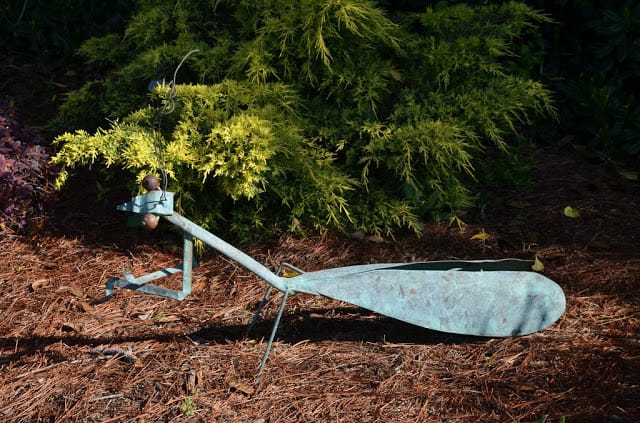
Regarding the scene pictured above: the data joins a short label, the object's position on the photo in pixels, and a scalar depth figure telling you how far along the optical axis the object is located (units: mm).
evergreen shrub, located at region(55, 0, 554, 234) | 3326
